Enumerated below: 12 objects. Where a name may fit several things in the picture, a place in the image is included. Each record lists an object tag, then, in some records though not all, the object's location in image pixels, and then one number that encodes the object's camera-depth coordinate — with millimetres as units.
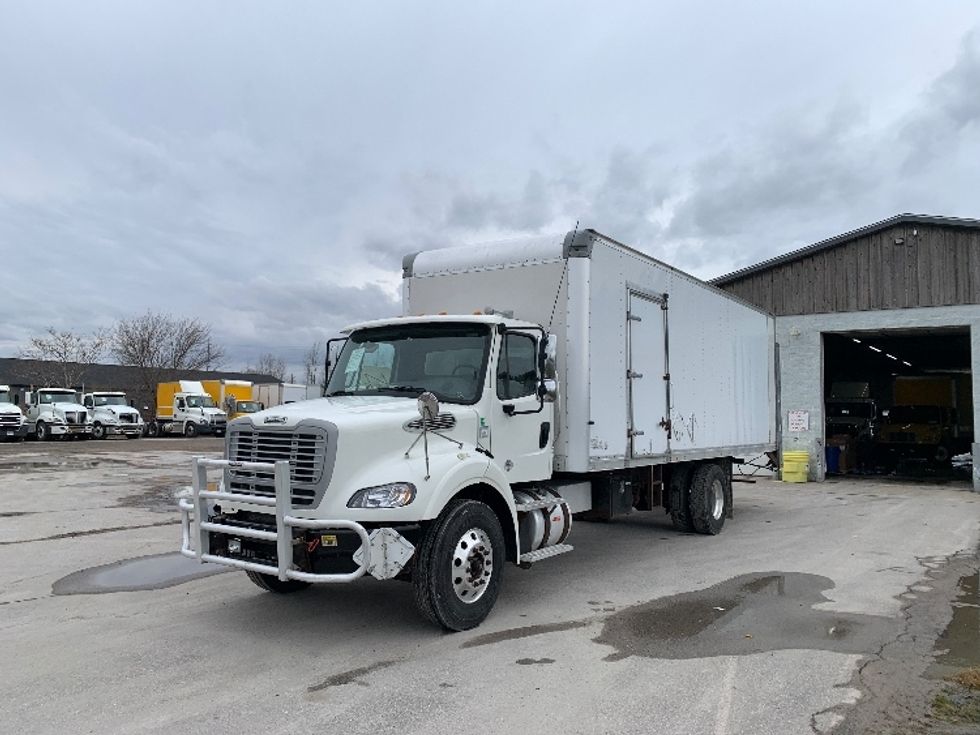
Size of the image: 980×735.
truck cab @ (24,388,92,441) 36719
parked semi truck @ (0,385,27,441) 34469
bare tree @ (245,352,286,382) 103938
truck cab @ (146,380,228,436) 44000
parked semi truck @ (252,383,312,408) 50412
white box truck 5504
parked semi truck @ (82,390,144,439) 39281
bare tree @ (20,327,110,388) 57406
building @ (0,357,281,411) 59056
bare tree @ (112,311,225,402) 60375
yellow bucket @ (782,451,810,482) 19703
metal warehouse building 18391
